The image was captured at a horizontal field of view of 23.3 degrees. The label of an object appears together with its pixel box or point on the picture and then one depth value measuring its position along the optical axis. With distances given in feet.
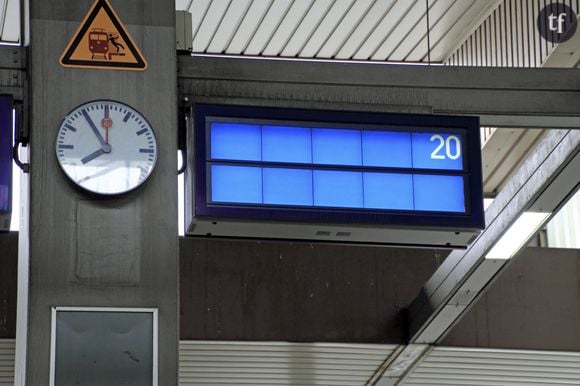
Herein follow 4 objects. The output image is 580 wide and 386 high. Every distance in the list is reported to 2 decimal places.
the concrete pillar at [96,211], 34.14
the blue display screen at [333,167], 34.76
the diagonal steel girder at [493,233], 45.88
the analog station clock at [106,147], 34.68
